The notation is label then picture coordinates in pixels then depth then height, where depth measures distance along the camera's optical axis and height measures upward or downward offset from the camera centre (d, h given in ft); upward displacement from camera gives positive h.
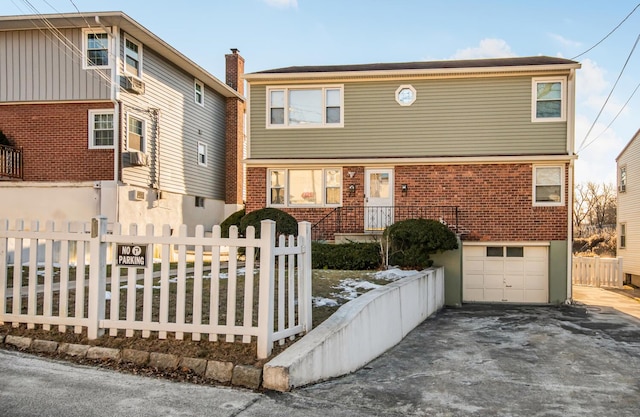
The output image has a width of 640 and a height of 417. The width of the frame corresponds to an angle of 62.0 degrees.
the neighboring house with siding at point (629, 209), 78.59 +0.71
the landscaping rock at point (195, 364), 16.39 -4.80
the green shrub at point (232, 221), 57.61 -1.17
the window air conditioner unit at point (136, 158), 56.03 +5.41
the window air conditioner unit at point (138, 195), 57.00 +1.55
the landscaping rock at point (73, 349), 17.81 -4.73
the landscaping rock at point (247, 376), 15.69 -4.93
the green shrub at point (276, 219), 46.09 -0.84
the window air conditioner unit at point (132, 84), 55.83 +13.28
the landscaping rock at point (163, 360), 16.75 -4.77
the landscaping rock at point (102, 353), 17.46 -4.75
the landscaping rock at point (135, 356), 17.02 -4.72
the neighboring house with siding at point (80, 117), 54.13 +9.91
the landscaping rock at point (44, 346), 18.21 -4.72
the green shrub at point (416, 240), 47.06 -2.51
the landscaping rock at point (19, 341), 18.62 -4.68
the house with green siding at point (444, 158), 53.42 +5.54
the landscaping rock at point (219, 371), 16.03 -4.87
